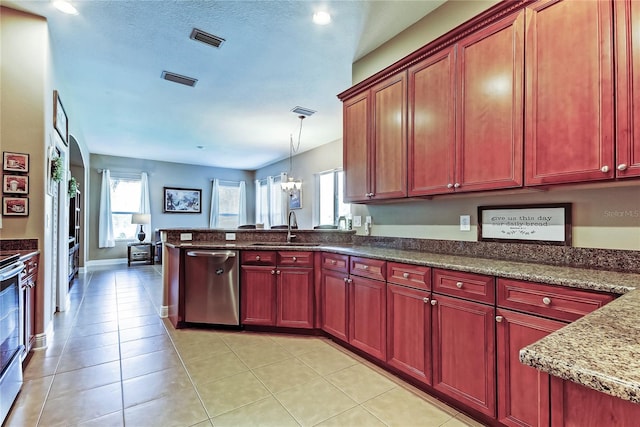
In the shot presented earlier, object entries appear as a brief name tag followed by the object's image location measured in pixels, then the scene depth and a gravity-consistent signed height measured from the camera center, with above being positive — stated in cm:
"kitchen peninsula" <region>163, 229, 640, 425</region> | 65 -37
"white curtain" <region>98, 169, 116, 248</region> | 751 -8
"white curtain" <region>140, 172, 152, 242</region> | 805 +44
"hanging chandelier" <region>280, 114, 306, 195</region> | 593 +59
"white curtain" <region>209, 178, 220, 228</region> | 910 +30
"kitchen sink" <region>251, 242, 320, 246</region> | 338 -33
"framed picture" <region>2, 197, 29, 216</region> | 265 +7
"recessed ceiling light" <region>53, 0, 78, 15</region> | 247 +165
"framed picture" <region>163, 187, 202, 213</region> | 847 +39
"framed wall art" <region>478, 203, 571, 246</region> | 186 -5
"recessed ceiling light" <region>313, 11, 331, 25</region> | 258 +164
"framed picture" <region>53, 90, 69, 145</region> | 325 +109
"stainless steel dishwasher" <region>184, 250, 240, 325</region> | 318 -74
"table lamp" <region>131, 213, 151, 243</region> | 750 -14
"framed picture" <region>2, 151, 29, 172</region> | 267 +44
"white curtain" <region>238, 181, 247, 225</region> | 962 +25
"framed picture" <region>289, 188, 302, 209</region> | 776 +38
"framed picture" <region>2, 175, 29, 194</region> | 266 +26
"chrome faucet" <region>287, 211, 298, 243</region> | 355 -24
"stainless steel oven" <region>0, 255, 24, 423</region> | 179 -75
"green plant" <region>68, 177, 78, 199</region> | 450 +37
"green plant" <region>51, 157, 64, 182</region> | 320 +46
